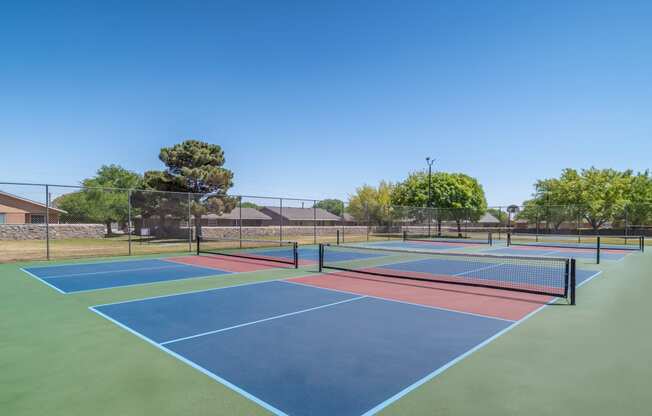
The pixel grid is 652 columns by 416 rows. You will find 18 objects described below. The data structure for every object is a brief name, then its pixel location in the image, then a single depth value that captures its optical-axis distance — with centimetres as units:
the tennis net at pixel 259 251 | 1443
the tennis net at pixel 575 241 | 2284
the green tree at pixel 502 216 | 3279
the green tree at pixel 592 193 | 3862
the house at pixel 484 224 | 3641
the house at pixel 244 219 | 3009
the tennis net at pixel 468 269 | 889
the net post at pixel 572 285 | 713
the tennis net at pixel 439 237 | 3022
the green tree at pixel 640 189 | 4756
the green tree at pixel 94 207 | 1909
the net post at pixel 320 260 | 1155
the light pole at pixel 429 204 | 3341
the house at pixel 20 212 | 2041
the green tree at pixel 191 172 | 3272
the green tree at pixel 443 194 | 4306
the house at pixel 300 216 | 5805
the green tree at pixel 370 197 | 5568
